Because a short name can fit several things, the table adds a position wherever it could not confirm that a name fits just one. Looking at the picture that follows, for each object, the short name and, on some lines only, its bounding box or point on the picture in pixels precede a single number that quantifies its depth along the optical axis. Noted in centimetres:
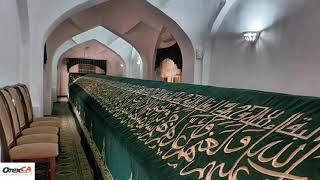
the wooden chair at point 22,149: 205
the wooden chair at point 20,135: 228
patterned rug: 288
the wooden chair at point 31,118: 309
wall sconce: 436
